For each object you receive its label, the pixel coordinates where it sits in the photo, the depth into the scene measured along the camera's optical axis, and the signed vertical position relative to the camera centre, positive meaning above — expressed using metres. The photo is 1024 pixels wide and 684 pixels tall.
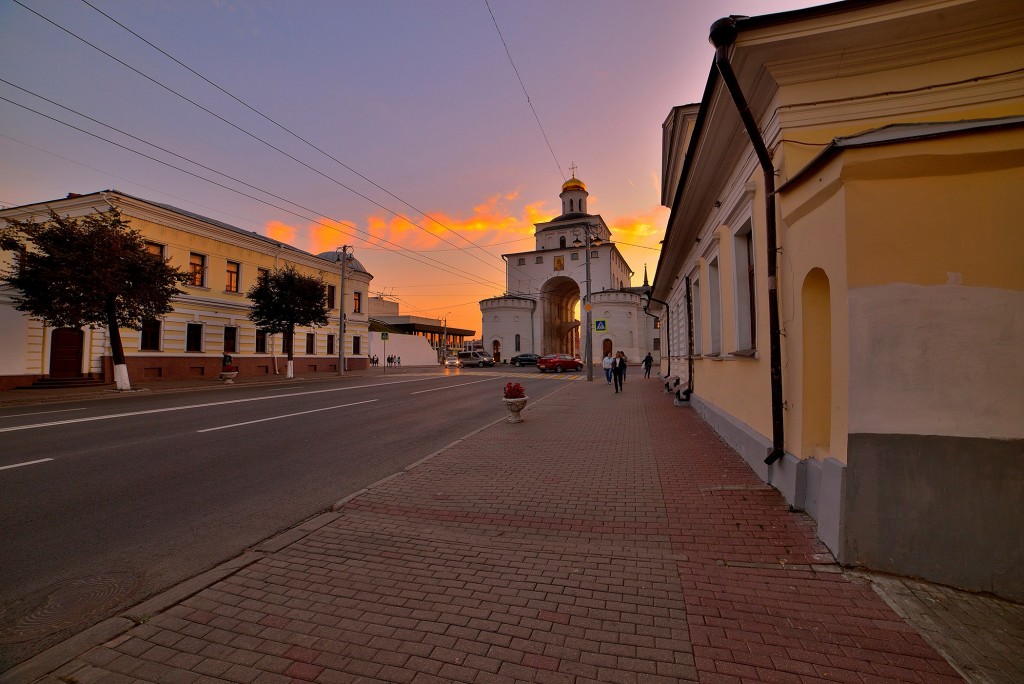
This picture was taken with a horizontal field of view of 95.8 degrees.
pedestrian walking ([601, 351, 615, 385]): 19.39 -0.26
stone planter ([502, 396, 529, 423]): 10.21 -1.10
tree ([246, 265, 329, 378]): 27.30 +3.24
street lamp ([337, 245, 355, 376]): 30.86 +1.93
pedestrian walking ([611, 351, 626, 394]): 18.26 -0.55
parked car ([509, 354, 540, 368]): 53.44 -0.28
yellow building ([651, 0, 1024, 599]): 3.14 +0.67
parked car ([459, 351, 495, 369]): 53.38 -0.21
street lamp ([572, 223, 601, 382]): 25.25 +1.32
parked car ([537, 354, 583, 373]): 38.66 -0.44
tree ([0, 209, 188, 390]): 16.67 +2.97
